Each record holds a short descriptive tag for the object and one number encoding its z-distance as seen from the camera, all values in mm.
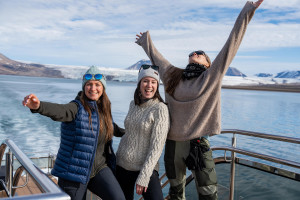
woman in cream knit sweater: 1798
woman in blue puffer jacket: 1738
